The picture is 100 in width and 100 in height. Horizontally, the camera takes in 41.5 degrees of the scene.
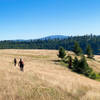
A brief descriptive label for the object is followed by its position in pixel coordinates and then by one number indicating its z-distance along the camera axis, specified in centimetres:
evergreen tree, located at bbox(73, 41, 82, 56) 6625
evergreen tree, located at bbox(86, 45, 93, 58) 7032
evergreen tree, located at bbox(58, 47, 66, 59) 5002
